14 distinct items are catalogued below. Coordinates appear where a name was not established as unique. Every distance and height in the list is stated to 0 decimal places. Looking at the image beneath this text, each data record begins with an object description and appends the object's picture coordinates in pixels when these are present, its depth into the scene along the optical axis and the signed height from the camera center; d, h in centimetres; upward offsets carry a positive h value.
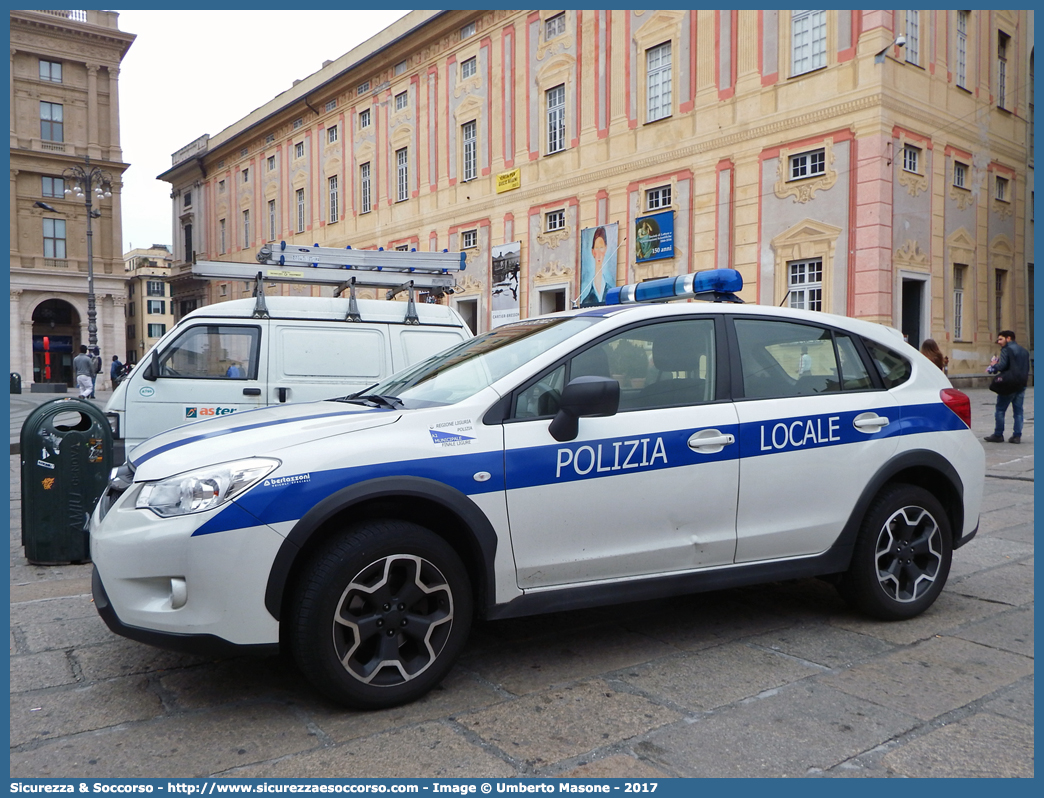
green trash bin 561 -71
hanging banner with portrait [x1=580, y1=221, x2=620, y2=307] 2538 +335
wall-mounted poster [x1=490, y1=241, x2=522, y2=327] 2861 +294
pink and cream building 2012 +611
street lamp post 3039 +646
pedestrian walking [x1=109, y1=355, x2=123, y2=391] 3028 +3
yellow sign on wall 2853 +639
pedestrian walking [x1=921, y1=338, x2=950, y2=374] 1188 +25
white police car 312 -51
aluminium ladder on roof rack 927 +119
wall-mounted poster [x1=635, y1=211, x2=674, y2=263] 2372 +374
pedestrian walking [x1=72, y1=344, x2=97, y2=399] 2466 -3
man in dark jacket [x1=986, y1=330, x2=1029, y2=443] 1253 -9
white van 793 +11
